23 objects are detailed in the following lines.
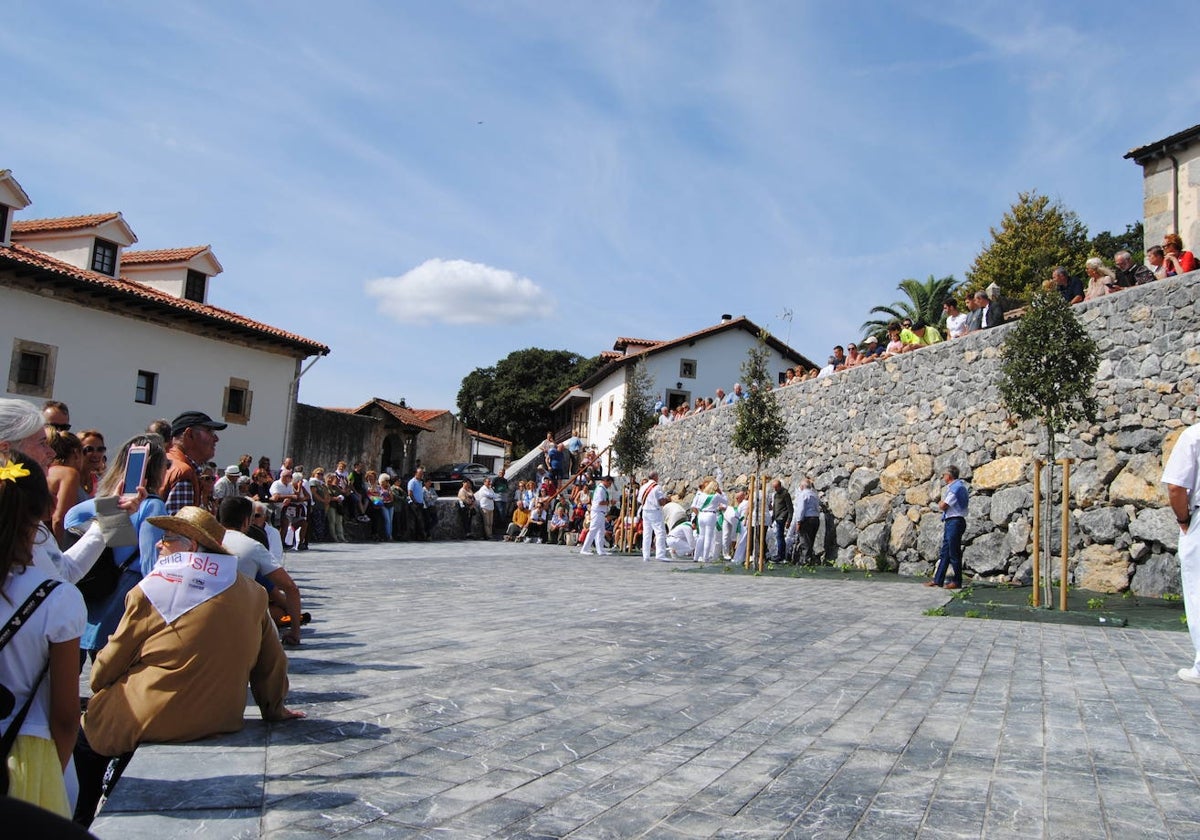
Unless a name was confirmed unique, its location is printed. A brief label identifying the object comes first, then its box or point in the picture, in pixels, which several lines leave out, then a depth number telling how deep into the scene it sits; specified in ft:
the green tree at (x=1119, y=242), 138.00
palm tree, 145.48
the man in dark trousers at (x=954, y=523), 43.98
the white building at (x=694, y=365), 152.35
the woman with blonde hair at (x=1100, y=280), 44.93
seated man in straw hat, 13.37
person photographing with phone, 15.48
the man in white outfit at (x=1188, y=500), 20.93
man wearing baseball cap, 17.54
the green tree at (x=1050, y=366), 35.45
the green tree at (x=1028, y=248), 107.96
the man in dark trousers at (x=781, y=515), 62.75
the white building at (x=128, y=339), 84.07
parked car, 144.25
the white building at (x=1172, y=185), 65.57
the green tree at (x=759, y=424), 61.00
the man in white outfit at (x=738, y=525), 64.18
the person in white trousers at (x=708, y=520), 67.05
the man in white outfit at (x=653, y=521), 63.21
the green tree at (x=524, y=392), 229.04
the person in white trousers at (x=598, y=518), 69.67
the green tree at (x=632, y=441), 93.30
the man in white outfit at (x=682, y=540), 71.46
